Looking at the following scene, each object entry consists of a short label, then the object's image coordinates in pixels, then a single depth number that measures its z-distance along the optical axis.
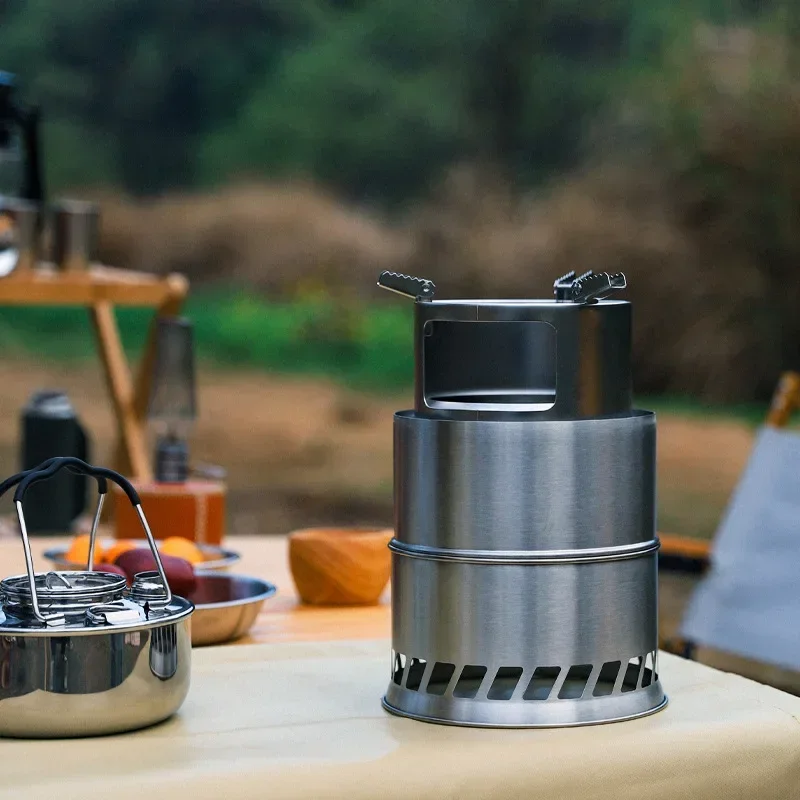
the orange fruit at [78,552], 1.69
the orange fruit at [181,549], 1.71
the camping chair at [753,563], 2.82
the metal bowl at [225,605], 1.57
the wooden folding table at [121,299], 2.90
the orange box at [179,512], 1.87
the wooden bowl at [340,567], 1.71
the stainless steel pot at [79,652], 1.32
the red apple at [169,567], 1.56
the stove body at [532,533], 1.35
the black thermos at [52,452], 2.14
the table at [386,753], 1.30
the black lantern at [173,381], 2.12
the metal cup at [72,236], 2.95
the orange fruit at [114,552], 1.65
